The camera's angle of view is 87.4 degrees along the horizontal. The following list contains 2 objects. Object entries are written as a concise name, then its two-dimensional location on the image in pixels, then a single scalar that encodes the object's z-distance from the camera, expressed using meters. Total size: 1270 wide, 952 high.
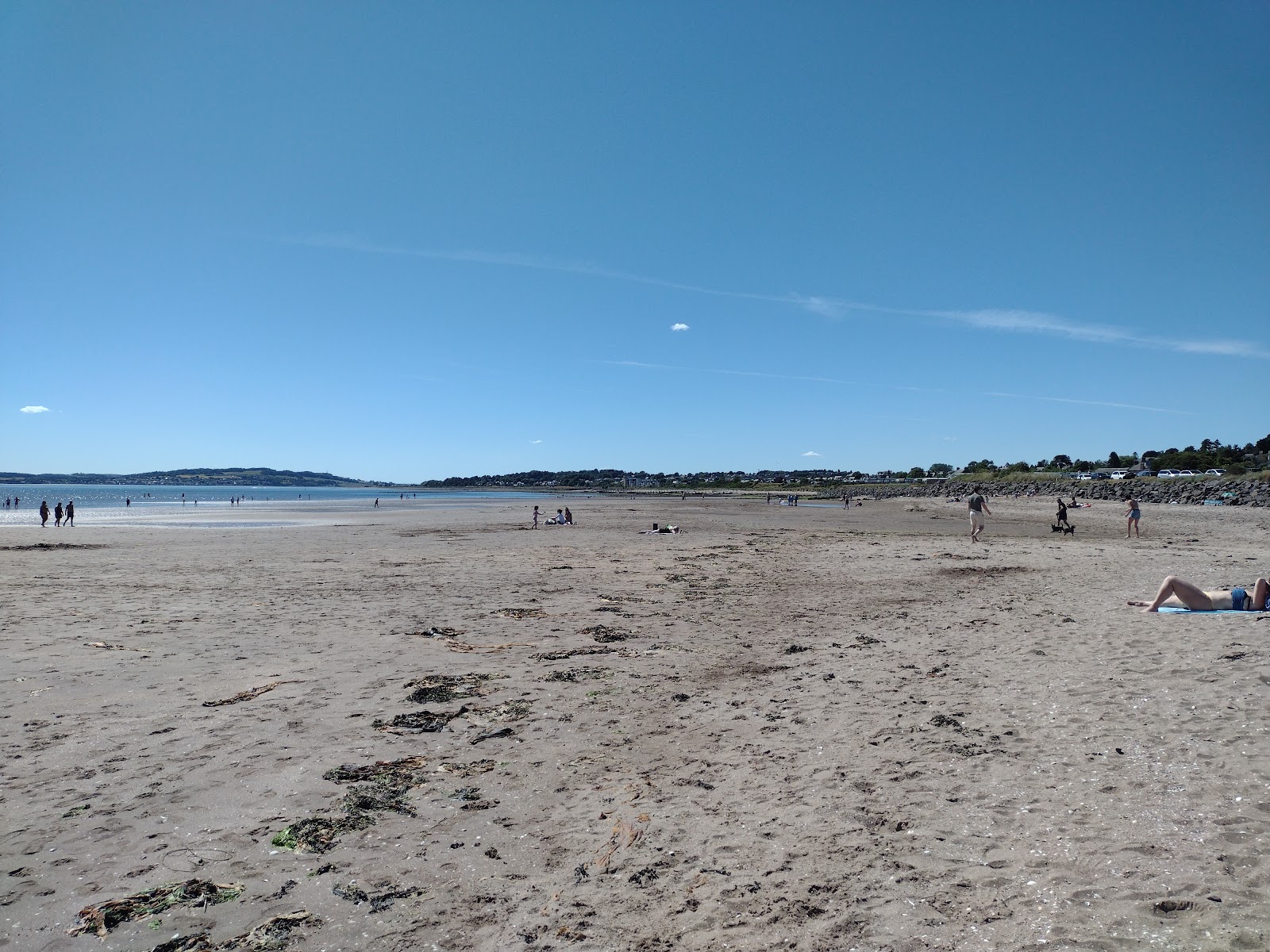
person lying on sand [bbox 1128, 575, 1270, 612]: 9.11
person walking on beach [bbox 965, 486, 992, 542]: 22.78
